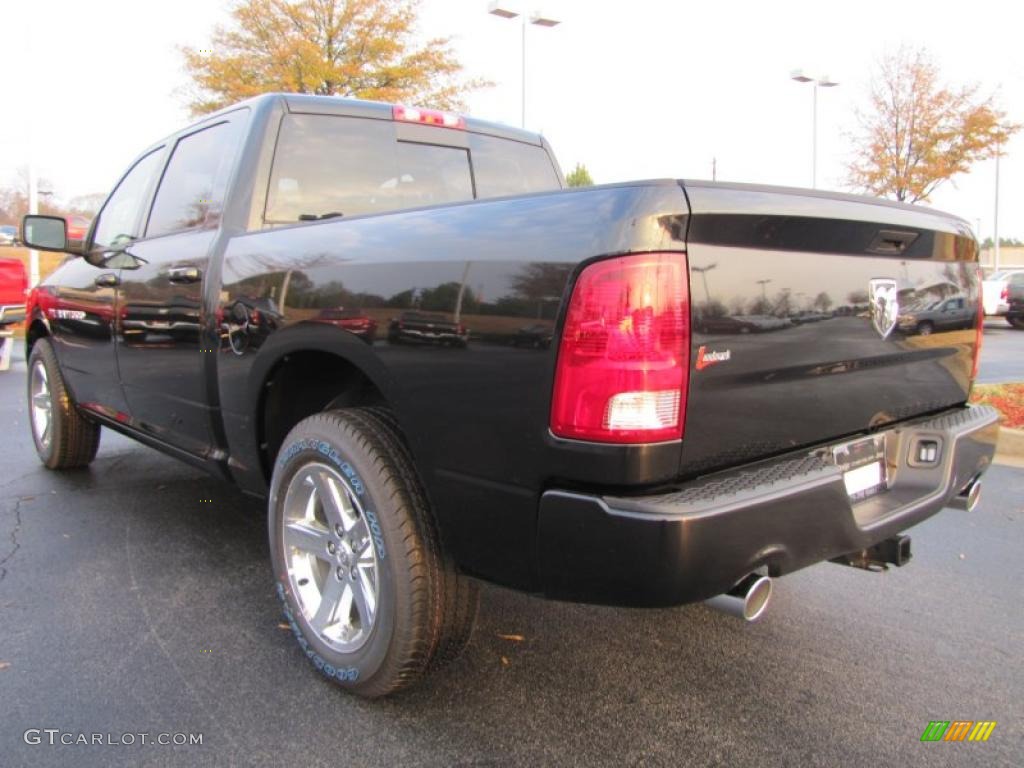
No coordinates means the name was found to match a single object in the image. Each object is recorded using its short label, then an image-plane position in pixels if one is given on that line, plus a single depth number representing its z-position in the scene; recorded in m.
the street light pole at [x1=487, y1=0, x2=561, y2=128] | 14.36
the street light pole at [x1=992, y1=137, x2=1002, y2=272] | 29.55
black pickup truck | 1.81
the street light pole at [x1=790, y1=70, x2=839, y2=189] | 17.97
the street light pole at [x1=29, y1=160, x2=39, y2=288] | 16.05
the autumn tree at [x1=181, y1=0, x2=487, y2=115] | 16.80
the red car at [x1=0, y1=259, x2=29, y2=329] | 10.23
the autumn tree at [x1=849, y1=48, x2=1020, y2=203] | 20.16
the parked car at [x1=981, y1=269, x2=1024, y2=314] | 20.88
